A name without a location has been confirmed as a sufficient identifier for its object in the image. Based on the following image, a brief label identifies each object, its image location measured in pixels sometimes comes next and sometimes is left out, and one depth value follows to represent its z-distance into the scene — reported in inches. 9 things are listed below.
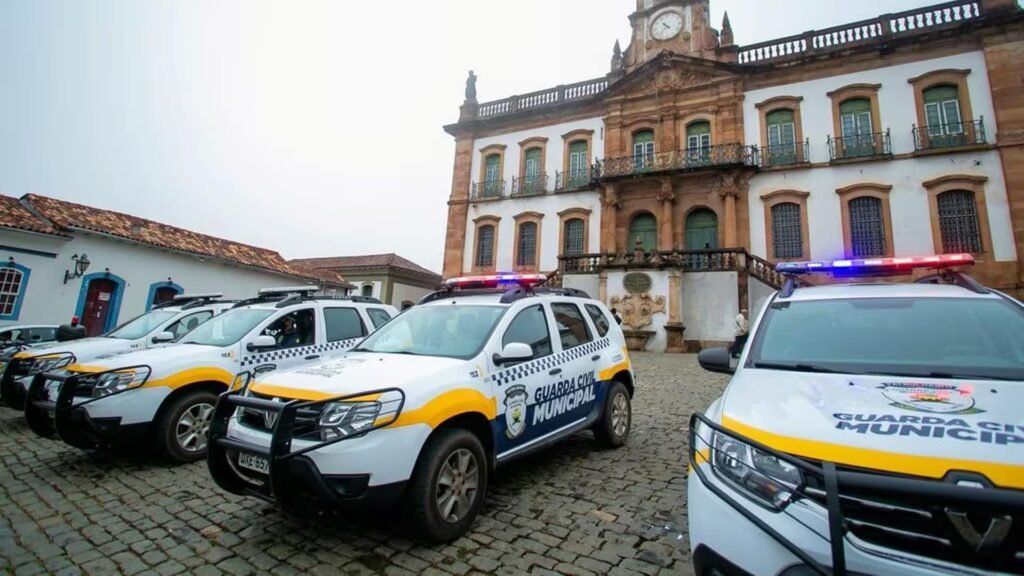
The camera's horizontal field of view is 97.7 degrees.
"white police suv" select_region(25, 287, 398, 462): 171.5
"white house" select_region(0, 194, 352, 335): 556.8
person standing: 543.4
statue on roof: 1085.0
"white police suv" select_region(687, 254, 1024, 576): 59.1
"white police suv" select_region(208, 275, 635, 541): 107.8
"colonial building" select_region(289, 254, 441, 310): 1360.7
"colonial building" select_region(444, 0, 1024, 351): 647.1
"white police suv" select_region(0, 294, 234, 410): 233.5
